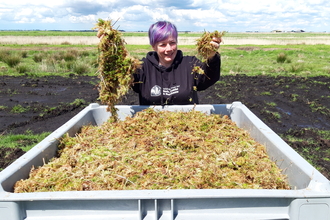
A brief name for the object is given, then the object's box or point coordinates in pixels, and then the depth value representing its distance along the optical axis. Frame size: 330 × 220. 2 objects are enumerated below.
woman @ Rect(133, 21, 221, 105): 3.70
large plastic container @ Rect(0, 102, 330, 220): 1.46
